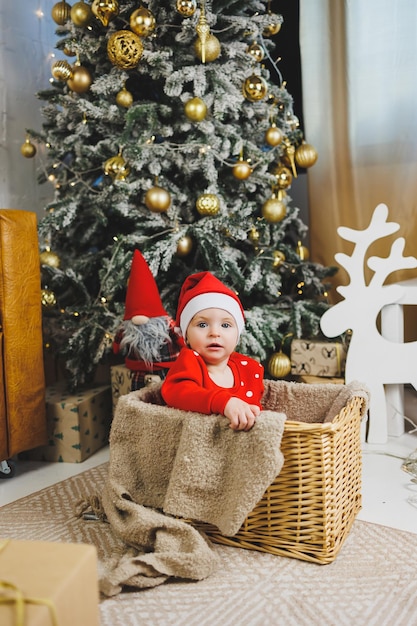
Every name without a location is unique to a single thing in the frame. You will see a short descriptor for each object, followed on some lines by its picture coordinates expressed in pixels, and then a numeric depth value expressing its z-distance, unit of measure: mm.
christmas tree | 1865
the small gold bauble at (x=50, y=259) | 2006
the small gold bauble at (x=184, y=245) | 1884
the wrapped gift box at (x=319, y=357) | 1888
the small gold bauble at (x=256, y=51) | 2016
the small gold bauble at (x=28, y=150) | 2213
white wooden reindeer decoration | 1842
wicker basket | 1138
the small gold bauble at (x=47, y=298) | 1965
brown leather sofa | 1600
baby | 1284
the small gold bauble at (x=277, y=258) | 2059
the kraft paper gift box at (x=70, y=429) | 1805
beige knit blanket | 1083
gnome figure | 1701
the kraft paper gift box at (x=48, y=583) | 648
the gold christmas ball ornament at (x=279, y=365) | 1927
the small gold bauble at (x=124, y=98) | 1904
